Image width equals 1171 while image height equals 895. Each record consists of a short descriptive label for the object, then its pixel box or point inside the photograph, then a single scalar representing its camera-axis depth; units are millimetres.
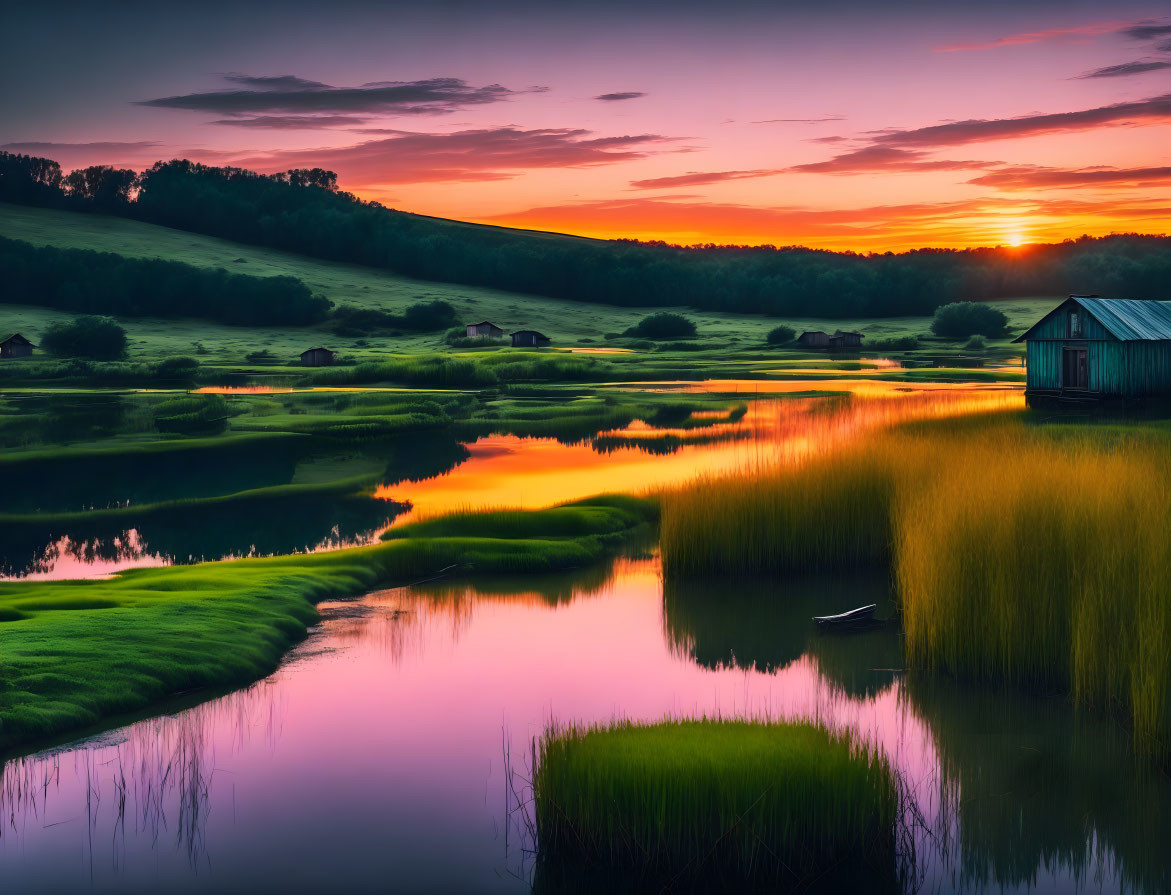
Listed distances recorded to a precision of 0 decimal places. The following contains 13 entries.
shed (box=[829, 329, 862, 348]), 127750
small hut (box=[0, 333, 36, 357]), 102500
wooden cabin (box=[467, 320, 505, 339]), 134625
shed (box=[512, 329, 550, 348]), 127500
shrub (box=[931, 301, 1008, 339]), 137500
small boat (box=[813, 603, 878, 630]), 17734
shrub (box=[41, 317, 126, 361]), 101812
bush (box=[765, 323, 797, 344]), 136375
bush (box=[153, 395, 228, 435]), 52934
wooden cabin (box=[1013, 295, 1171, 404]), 39969
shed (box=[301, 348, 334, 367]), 100875
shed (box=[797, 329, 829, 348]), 131875
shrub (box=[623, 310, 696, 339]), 147375
